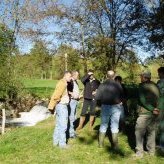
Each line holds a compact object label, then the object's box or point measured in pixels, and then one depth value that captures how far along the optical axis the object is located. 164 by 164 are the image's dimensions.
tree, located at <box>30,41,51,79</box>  16.97
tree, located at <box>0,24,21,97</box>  15.80
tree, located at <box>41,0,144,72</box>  15.77
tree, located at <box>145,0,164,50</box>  13.18
